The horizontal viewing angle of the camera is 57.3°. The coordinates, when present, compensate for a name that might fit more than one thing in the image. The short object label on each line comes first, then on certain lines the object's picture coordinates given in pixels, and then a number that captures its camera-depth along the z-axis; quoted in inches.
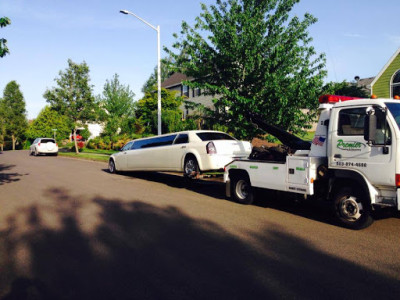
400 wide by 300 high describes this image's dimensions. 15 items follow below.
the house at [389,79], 881.5
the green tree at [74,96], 1261.1
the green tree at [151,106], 1364.4
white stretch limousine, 430.0
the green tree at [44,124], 2393.0
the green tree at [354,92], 1178.6
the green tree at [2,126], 2470.5
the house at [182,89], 1497.5
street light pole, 775.7
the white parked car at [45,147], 1298.0
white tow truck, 237.5
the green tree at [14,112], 2514.8
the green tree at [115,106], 1374.3
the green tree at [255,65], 538.6
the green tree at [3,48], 410.9
